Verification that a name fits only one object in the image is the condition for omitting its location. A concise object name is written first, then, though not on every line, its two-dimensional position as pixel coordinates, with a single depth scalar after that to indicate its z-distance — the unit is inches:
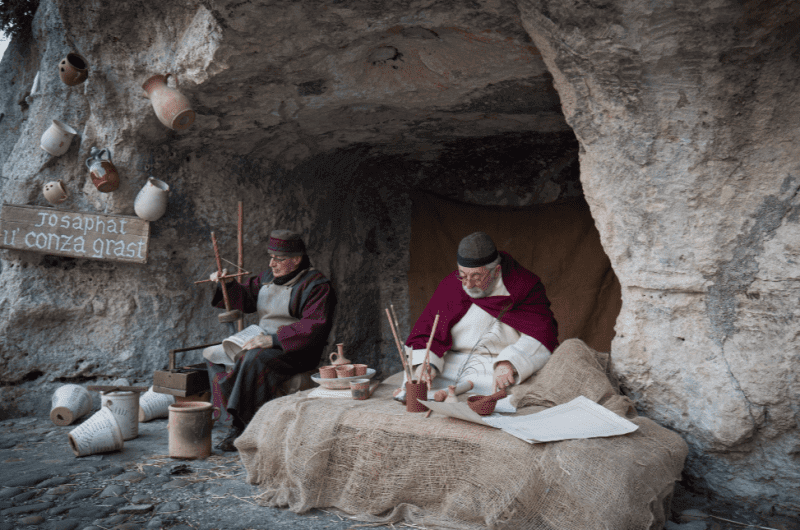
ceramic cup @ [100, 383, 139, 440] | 152.2
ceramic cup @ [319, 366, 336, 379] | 134.5
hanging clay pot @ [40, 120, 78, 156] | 178.2
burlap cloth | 93.9
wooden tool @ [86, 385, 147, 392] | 157.5
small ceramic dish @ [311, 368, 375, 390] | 133.0
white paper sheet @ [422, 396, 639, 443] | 100.7
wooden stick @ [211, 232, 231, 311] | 163.4
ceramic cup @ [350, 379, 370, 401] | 127.6
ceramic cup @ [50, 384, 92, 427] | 167.0
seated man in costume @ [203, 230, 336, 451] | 150.3
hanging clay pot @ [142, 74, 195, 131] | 157.6
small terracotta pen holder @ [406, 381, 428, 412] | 115.0
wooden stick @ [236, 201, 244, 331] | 166.7
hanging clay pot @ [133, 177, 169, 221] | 175.2
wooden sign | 176.9
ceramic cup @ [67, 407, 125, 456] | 138.9
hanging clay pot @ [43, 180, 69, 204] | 178.1
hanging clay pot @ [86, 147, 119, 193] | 173.3
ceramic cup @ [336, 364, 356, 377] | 134.6
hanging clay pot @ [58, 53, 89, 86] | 164.2
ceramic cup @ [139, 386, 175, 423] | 173.6
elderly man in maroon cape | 137.0
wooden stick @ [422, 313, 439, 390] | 122.3
